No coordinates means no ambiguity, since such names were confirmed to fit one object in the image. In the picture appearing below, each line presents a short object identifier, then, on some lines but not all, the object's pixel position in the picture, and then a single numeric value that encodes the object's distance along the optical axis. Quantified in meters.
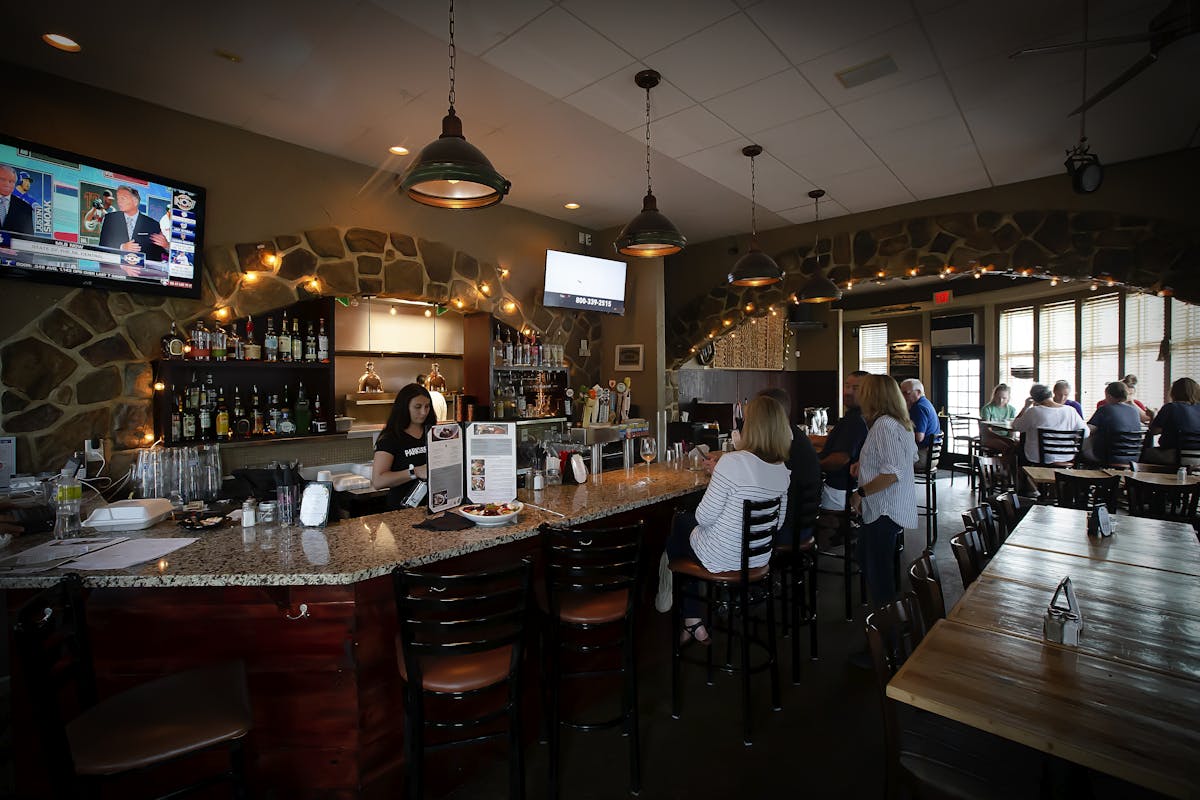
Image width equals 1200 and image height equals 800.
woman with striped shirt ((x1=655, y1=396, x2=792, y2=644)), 2.80
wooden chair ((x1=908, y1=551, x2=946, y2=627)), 2.15
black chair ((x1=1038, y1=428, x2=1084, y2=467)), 6.22
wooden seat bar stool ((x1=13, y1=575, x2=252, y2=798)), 1.50
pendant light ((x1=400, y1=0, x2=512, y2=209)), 2.42
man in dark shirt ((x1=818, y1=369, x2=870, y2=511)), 4.32
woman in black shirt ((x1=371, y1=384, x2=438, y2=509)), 3.80
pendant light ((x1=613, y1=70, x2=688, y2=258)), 3.53
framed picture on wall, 7.21
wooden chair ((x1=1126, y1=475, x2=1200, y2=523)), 4.56
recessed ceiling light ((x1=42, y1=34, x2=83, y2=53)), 3.23
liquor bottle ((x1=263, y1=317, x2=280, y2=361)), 4.59
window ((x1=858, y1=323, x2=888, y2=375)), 12.42
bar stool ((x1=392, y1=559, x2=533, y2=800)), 1.83
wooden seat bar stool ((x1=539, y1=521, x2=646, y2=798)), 2.27
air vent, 3.55
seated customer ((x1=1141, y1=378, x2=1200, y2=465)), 5.71
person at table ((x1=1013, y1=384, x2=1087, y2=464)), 6.56
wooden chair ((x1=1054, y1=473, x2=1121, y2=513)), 4.85
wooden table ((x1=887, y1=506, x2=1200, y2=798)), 1.32
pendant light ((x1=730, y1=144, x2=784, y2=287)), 4.85
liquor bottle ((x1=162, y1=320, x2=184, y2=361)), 4.09
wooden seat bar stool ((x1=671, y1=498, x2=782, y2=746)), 2.66
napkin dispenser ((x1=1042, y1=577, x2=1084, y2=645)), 1.78
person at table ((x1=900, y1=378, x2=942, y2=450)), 6.24
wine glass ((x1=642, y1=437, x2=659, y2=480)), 4.09
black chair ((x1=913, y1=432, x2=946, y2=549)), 5.84
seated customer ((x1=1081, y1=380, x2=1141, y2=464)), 6.27
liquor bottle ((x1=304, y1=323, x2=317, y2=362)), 4.84
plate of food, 2.55
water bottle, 2.38
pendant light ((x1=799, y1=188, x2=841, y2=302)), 5.95
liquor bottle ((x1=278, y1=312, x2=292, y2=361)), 4.69
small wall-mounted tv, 6.49
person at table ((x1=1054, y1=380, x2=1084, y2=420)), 7.09
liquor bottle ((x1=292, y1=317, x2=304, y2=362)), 4.75
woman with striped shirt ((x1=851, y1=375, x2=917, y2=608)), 3.53
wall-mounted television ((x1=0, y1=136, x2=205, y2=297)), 3.43
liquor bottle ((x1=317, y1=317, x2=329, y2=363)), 4.89
